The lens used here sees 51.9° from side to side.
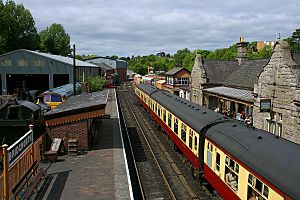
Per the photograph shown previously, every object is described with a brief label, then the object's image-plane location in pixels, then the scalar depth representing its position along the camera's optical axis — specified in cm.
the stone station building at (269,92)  1695
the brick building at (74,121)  1706
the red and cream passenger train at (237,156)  717
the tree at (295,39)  8938
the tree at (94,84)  5134
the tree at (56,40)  9606
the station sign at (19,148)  1030
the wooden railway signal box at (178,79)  5031
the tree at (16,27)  6512
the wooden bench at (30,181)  1048
